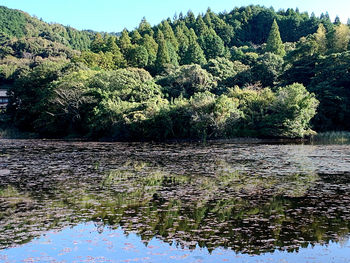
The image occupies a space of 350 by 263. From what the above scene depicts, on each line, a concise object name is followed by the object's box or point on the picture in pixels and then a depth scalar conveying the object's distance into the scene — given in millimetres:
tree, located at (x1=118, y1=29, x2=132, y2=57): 78312
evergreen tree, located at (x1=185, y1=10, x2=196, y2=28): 110606
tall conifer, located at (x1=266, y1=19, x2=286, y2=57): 81500
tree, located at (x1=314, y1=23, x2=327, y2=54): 61156
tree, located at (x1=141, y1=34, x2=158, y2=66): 73125
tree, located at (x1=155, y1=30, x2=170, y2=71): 68750
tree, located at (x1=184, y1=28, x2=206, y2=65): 71500
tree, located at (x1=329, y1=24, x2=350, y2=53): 58625
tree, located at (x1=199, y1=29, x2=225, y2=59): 80188
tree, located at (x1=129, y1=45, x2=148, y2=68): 71375
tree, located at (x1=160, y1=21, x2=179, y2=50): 86356
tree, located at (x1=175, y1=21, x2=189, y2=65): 81862
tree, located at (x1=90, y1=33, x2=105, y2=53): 82088
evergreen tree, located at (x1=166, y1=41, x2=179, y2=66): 71125
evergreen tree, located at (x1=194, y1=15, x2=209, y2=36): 102062
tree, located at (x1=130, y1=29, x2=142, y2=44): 84138
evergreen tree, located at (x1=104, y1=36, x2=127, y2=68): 71750
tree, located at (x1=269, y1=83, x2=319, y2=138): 40812
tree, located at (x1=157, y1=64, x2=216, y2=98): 54781
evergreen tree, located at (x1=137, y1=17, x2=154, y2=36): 97019
